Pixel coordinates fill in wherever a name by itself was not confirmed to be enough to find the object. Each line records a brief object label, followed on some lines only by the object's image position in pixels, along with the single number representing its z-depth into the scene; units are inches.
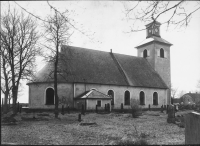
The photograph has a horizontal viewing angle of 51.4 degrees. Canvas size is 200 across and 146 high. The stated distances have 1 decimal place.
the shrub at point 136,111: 729.5
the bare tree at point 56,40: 711.7
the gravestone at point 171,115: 577.7
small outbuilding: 928.3
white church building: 989.2
